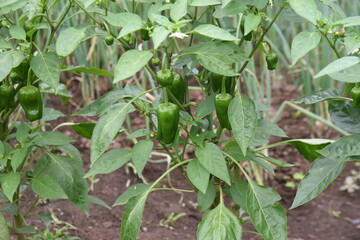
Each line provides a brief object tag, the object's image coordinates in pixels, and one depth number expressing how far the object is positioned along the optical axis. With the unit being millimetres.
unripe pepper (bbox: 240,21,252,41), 1589
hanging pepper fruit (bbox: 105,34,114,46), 1563
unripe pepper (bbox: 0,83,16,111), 1668
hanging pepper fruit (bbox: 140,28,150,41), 1546
